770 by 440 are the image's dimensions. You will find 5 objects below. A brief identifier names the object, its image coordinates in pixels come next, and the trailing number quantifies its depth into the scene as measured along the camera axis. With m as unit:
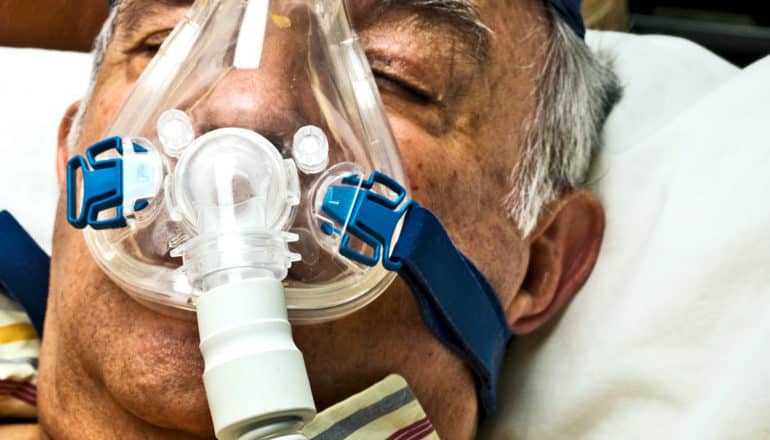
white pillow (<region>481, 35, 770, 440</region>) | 0.55
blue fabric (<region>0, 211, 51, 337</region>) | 0.64
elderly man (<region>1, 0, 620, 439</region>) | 0.53
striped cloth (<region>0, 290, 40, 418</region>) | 0.62
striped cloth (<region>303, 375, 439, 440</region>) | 0.53
